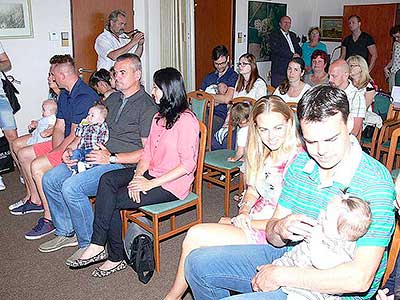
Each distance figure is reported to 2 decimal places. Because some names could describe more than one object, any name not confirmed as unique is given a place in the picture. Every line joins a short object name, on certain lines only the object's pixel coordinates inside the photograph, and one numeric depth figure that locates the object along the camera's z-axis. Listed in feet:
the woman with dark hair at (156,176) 8.47
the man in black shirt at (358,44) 21.84
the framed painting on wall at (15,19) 15.62
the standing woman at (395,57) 21.03
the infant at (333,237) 4.37
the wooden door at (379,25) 23.94
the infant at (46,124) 11.78
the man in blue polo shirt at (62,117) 10.18
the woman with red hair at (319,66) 14.73
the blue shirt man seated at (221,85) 14.33
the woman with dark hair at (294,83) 12.92
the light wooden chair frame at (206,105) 11.91
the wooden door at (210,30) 22.21
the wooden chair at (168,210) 8.45
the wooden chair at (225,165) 10.99
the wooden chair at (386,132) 12.29
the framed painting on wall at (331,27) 26.84
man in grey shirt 9.19
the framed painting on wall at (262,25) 23.66
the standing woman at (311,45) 23.80
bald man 11.58
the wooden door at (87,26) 17.29
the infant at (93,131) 9.75
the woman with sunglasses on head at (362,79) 13.20
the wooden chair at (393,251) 5.35
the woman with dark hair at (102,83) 13.37
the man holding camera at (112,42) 17.17
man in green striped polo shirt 4.54
